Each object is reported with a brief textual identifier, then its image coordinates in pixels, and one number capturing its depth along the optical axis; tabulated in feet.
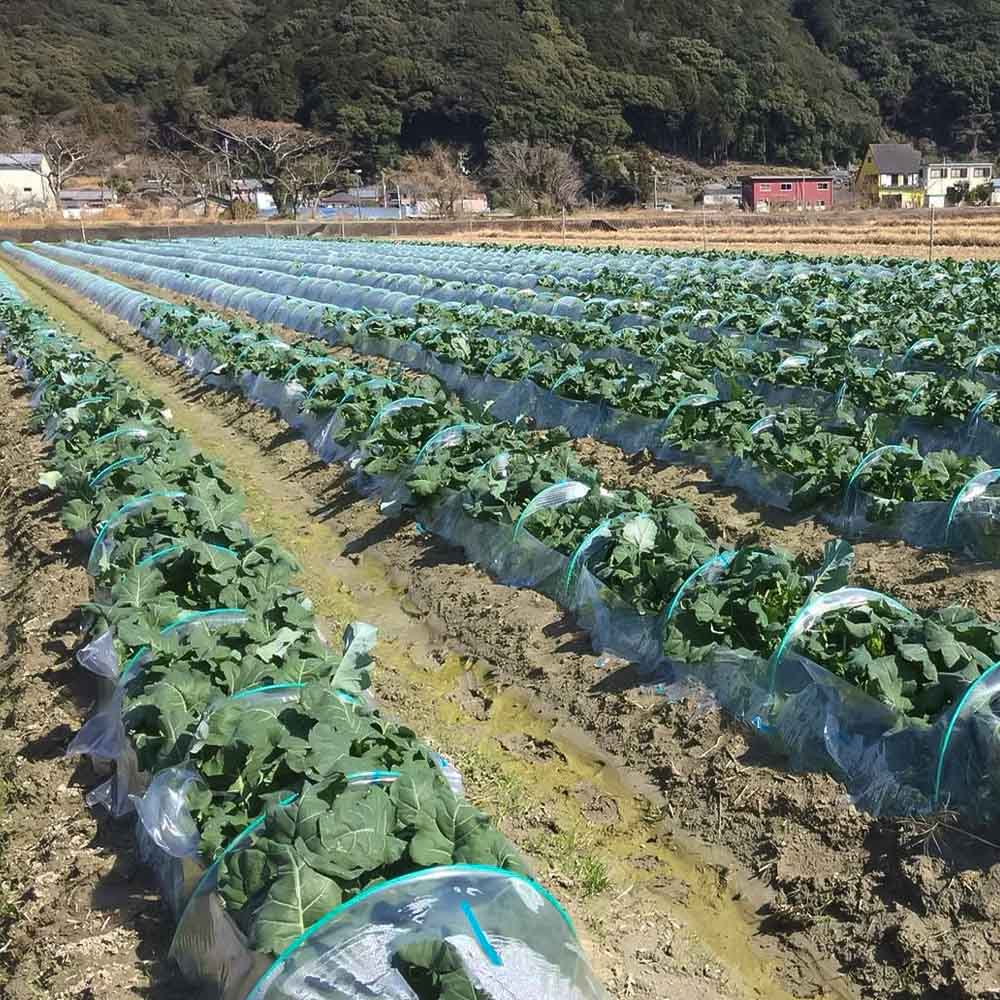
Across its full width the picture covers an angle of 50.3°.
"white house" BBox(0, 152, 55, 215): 293.23
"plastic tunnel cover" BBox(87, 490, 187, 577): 23.90
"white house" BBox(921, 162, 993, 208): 278.26
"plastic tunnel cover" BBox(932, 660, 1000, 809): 14.49
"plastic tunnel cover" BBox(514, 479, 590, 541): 24.47
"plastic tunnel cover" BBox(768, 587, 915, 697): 17.12
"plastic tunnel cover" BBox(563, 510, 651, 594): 22.43
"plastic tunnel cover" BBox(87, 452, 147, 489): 28.09
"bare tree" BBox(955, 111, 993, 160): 372.99
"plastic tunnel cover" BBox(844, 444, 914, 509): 26.04
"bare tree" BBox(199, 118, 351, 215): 267.61
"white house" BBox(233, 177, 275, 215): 282.77
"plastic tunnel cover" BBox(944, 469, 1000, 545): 23.82
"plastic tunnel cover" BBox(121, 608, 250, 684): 18.09
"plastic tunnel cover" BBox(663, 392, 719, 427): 32.60
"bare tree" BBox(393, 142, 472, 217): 246.47
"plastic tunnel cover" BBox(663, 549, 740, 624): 19.62
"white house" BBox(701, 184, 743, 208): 294.25
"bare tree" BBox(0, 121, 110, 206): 284.63
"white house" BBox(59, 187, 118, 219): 284.51
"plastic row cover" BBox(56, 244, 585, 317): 66.90
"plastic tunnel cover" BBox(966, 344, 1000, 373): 37.60
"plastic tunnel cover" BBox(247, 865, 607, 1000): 10.73
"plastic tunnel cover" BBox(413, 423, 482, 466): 30.65
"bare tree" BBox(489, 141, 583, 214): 241.14
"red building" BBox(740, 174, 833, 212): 274.36
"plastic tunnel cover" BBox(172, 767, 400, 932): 12.76
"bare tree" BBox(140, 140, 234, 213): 274.98
